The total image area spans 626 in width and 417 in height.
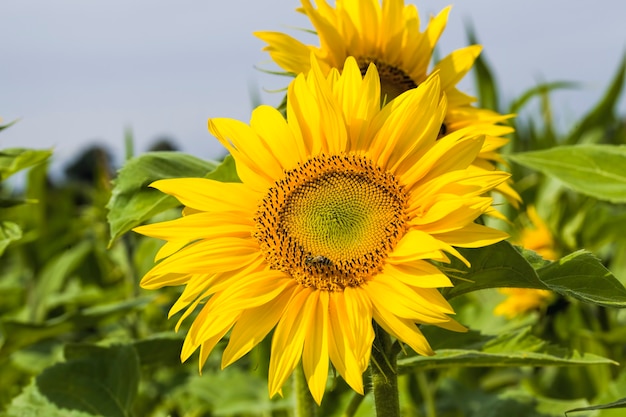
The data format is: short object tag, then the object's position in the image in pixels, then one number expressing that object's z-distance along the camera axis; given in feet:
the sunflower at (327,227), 2.72
